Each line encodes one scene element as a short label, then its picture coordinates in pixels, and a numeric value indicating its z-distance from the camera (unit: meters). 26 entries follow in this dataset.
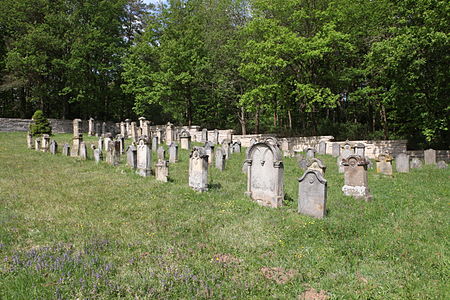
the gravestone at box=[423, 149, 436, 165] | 16.66
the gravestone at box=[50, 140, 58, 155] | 16.80
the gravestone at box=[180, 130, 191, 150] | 19.92
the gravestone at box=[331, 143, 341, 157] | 19.12
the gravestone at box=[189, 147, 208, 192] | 9.20
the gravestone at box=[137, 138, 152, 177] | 11.52
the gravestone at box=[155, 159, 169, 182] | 10.41
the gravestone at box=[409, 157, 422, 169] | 15.25
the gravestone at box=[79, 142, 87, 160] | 15.16
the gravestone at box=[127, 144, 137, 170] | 12.38
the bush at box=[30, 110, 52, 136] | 24.35
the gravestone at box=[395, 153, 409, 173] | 13.63
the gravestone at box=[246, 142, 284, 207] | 7.83
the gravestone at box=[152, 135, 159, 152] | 18.52
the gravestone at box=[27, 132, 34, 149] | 19.18
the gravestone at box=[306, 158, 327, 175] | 9.94
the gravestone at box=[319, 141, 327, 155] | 20.77
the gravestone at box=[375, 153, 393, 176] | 12.66
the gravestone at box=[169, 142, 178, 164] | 14.78
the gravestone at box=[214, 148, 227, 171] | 13.23
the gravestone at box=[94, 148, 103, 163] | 14.35
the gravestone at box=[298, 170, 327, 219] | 6.89
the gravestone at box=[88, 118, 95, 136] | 28.22
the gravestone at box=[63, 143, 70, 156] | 16.48
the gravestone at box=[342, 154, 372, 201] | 8.71
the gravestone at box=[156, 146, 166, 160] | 14.06
